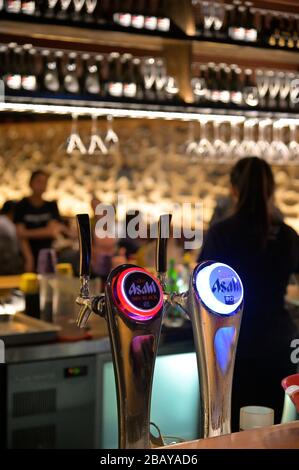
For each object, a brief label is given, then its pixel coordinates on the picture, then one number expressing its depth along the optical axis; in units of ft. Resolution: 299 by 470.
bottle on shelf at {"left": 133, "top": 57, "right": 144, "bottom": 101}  15.76
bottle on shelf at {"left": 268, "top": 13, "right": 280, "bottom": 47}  17.20
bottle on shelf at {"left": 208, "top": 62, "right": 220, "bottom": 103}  17.11
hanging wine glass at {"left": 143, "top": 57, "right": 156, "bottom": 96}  15.52
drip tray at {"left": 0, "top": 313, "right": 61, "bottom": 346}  10.15
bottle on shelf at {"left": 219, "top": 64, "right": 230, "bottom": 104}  17.37
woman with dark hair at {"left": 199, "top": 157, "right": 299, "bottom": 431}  9.89
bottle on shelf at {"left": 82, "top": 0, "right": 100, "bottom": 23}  14.56
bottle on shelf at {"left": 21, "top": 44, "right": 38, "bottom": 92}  14.60
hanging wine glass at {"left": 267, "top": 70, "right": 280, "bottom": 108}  17.24
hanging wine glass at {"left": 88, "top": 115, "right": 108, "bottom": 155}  14.10
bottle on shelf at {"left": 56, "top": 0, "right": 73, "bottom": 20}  14.46
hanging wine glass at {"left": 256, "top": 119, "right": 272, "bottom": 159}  17.39
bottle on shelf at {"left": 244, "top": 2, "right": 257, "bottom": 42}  15.91
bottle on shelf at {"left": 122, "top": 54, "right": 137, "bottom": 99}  15.42
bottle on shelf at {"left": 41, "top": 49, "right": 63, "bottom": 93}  15.05
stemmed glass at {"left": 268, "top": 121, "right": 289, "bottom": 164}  17.76
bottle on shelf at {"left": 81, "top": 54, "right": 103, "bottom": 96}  15.39
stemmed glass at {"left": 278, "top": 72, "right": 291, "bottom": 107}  17.30
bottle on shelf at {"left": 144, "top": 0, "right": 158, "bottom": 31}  14.69
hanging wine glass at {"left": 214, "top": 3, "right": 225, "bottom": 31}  15.89
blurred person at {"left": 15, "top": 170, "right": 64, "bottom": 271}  19.74
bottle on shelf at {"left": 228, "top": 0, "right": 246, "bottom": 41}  15.80
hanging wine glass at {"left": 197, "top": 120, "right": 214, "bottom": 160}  16.31
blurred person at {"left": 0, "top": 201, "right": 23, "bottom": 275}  18.02
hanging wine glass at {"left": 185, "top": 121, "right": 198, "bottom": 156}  16.25
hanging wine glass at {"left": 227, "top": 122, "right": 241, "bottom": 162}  17.25
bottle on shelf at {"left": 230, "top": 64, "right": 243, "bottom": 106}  17.27
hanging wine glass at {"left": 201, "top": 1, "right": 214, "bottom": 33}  15.80
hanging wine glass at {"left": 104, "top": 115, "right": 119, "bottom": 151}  14.16
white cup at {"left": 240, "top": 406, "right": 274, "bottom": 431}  5.10
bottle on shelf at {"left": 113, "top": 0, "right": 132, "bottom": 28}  14.58
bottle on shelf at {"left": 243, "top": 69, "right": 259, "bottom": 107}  15.94
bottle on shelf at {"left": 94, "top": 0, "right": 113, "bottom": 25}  14.58
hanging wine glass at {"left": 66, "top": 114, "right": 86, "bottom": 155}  13.53
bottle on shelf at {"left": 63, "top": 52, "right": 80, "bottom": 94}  15.10
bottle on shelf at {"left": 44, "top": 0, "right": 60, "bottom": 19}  14.15
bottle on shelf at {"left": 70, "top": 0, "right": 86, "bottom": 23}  14.53
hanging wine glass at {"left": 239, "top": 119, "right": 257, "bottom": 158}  17.49
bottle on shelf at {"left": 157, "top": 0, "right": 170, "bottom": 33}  14.76
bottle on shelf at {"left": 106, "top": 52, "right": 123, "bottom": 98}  15.17
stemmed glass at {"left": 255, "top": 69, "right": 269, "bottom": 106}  17.12
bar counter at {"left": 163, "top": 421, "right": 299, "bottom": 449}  4.16
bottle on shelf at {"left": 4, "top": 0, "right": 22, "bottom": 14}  13.48
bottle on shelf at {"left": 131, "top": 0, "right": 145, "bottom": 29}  14.78
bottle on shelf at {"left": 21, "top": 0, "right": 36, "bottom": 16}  13.62
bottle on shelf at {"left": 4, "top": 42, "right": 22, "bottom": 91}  14.20
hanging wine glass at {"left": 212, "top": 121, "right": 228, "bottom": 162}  16.93
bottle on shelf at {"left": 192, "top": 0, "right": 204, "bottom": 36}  15.77
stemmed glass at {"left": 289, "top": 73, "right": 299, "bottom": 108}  17.55
